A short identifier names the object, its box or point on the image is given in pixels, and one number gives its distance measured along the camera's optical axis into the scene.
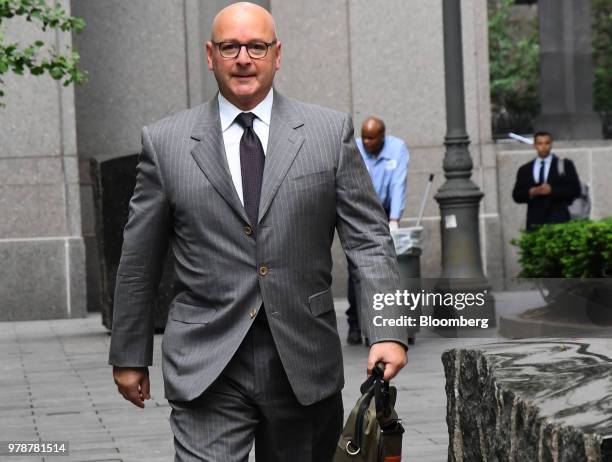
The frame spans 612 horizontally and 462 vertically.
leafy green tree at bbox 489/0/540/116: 53.38
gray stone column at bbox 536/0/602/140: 21.58
